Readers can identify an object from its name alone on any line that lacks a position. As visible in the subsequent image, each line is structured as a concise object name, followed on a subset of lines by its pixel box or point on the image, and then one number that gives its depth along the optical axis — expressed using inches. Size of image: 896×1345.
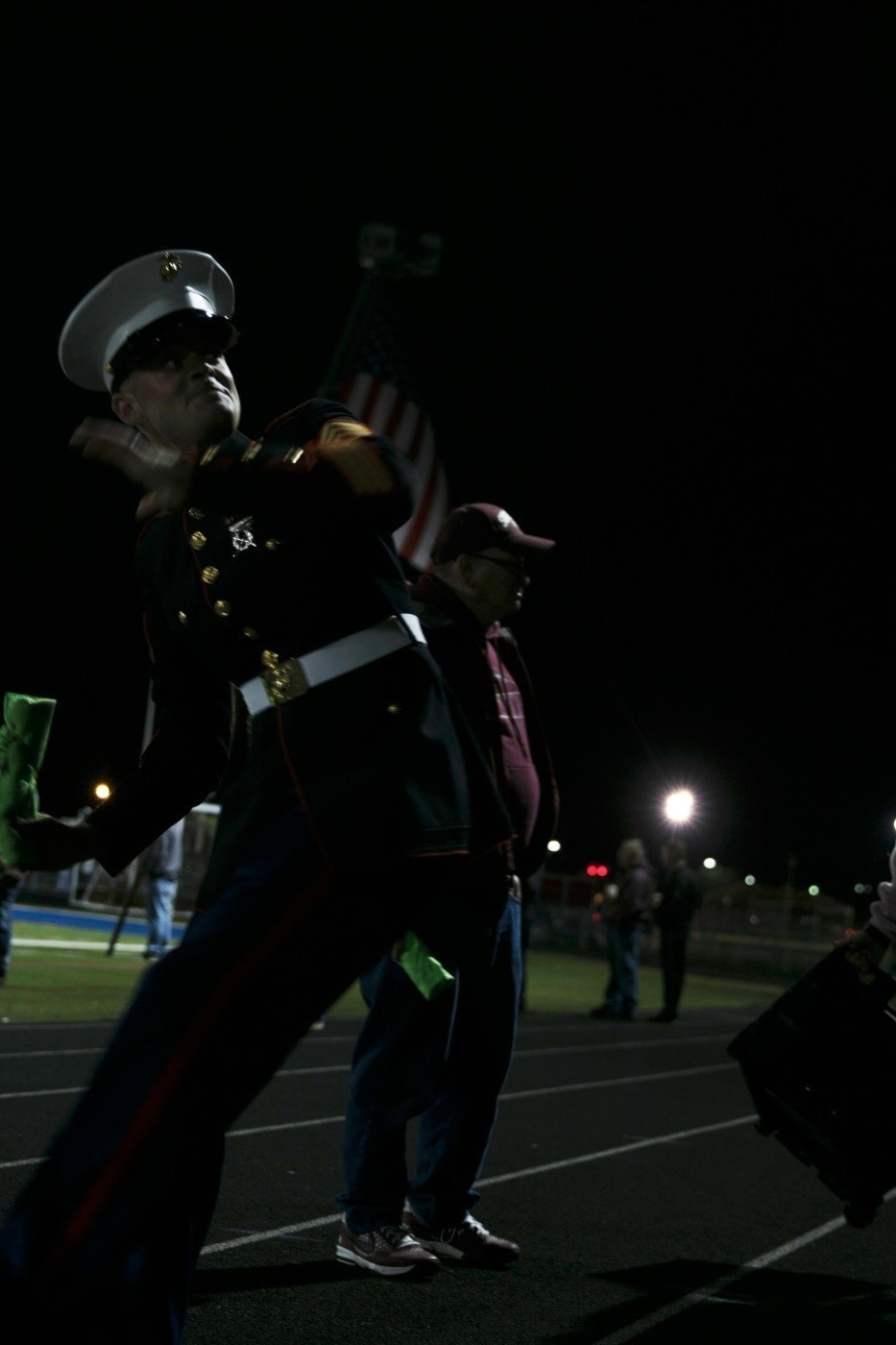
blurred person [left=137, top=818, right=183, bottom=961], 613.6
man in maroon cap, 171.6
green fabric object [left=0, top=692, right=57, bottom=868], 105.3
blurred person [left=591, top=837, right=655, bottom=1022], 629.9
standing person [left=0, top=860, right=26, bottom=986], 450.8
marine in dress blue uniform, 83.2
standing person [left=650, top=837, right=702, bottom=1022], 656.4
